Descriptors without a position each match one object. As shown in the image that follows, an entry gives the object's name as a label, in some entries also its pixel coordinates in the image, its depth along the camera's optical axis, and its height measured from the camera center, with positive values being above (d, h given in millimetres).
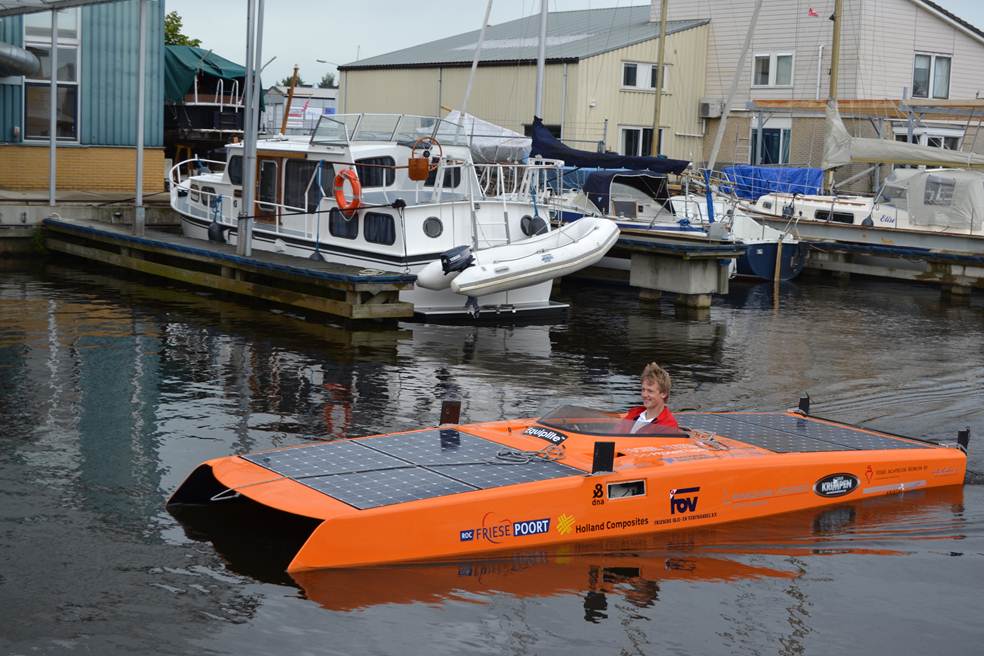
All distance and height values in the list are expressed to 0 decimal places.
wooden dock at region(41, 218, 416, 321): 19672 -1595
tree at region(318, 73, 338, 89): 130250 +10646
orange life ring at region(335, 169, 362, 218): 22203 -169
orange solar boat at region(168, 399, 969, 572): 8883 -2222
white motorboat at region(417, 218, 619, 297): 20562 -1218
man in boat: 10609 -1745
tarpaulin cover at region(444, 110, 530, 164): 24172 +813
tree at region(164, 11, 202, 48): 55866 +6311
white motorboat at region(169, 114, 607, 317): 21484 -365
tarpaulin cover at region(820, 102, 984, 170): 31641 +1345
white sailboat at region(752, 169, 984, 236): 30438 -13
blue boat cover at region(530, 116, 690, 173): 28750 +791
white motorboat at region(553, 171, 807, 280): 29453 -438
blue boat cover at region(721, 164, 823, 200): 37844 +602
